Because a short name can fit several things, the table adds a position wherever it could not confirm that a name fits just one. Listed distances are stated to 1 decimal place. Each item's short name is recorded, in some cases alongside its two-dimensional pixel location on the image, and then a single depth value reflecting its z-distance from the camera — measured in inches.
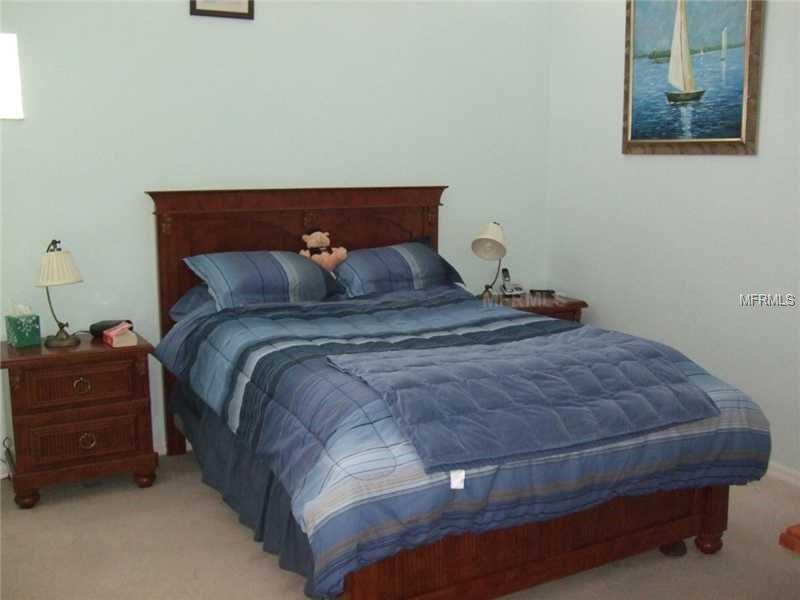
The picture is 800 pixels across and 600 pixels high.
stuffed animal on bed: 159.8
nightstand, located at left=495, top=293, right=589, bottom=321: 171.3
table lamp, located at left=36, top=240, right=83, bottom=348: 132.6
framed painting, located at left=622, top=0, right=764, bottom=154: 141.2
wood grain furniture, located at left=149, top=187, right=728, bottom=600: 95.0
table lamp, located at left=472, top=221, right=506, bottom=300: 167.8
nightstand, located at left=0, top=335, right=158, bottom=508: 129.3
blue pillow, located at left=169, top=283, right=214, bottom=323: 146.5
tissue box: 133.5
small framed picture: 150.1
